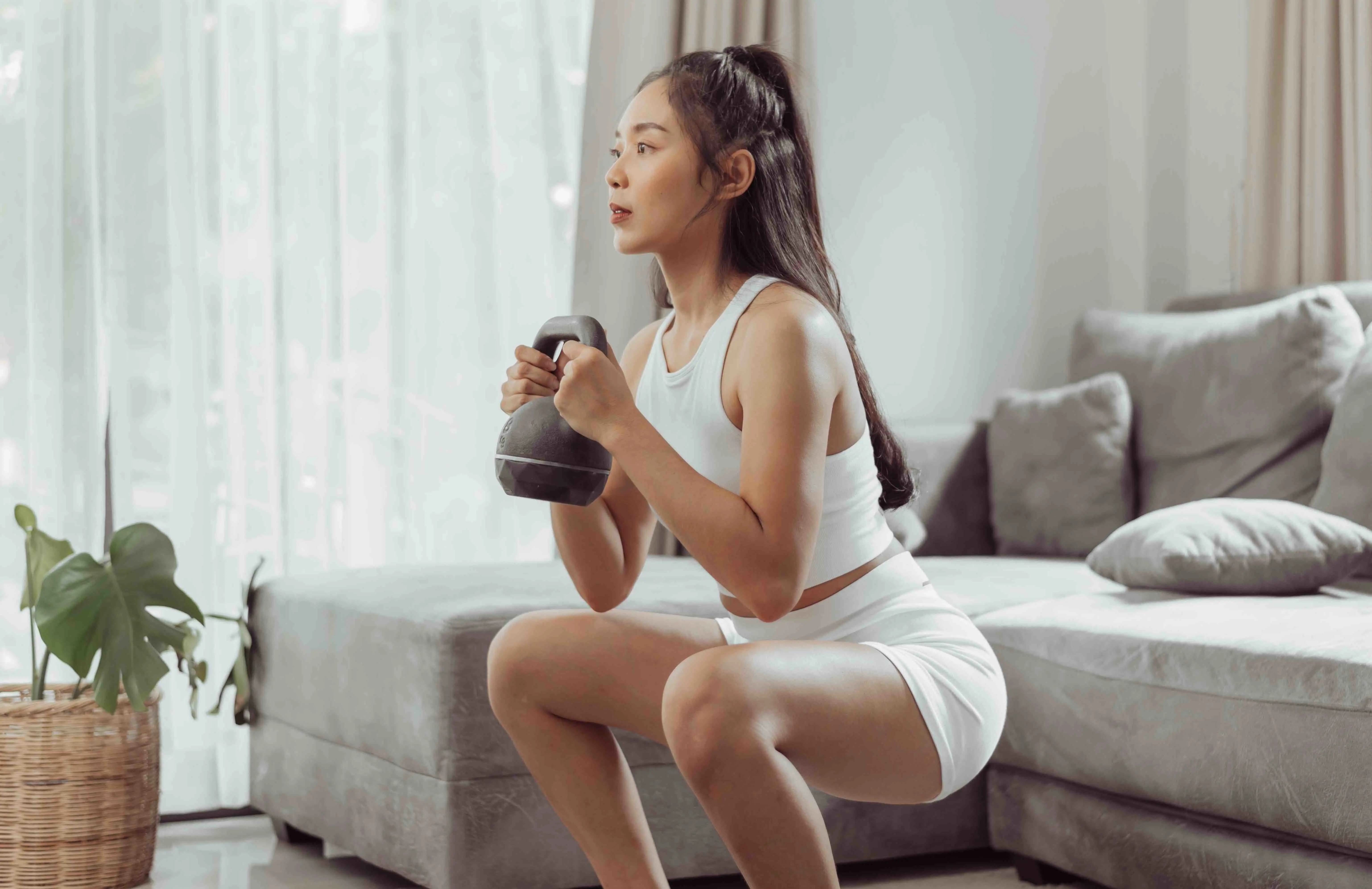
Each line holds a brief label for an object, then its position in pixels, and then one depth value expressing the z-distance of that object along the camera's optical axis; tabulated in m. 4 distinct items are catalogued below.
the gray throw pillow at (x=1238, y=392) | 2.47
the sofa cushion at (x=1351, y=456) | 2.20
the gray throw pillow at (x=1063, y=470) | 2.74
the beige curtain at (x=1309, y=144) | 2.93
